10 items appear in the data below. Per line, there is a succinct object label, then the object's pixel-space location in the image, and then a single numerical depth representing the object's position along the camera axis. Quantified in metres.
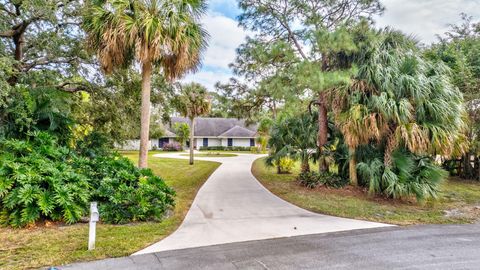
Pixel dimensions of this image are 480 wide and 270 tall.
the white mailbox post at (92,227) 4.52
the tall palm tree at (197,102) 19.33
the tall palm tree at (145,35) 7.34
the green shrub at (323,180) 10.27
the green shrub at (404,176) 8.12
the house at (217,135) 40.28
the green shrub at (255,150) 35.62
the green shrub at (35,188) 5.47
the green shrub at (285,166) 15.87
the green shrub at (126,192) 6.16
